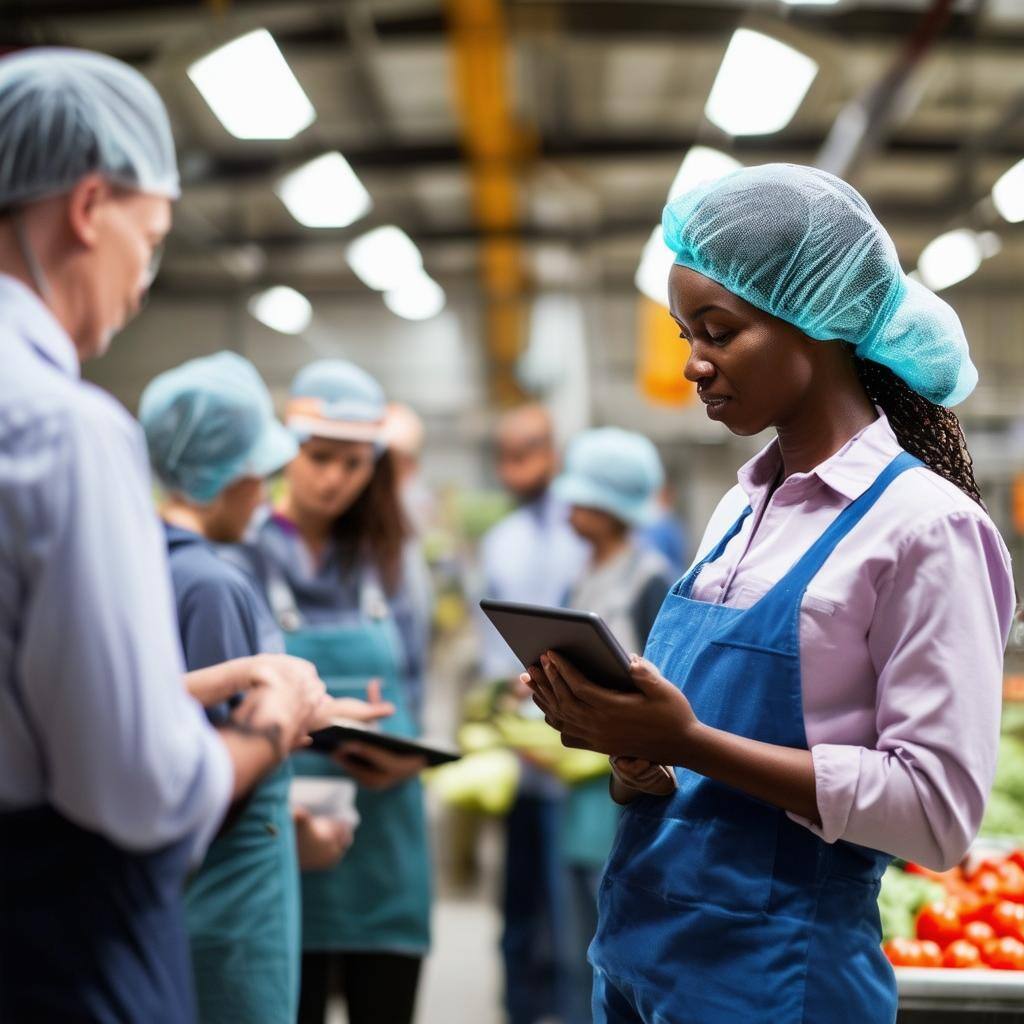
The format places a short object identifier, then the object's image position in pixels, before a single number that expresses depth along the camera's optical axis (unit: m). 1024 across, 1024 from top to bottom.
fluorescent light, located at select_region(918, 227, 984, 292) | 6.60
